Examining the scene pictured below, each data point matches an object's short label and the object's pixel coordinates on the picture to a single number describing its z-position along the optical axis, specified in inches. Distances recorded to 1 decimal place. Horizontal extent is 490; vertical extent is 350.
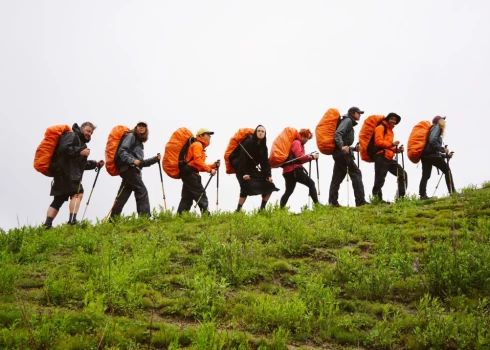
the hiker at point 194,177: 494.3
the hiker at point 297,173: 522.0
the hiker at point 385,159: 528.2
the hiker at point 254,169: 503.5
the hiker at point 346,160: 516.4
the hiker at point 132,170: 472.4
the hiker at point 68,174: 444.8
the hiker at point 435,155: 531.8
